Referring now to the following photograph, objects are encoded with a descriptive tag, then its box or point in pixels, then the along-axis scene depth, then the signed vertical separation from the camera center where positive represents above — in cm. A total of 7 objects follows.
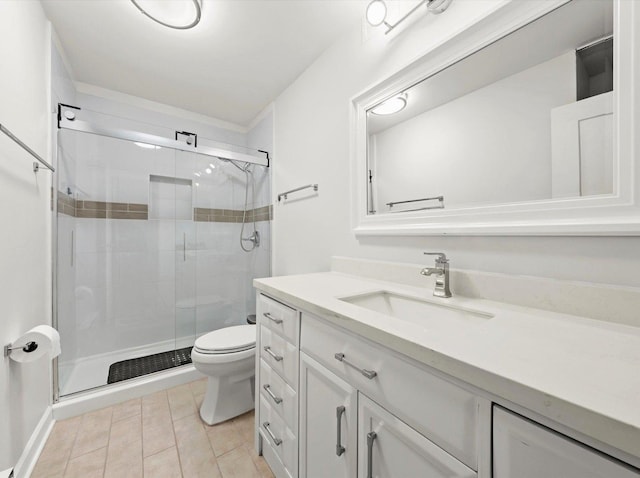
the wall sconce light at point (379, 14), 118 +105
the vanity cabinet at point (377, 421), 42 -42
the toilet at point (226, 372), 152 -79
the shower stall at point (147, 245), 191 -4
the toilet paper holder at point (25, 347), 107 -45
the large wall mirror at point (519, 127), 75 +39
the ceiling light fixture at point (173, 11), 139 +126
